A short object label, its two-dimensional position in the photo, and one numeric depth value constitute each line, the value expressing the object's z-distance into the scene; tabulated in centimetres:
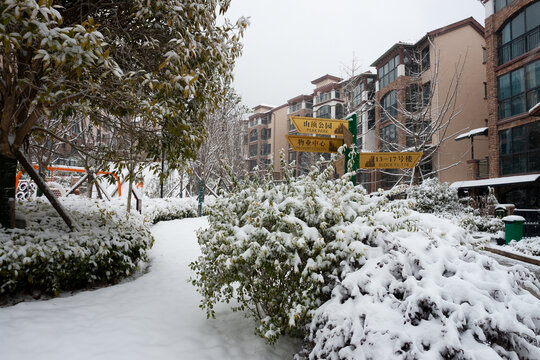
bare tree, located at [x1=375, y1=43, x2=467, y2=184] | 2102
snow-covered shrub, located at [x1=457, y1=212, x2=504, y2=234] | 1257
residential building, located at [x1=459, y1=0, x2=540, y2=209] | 1591
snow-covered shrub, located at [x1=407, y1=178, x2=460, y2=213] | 1416
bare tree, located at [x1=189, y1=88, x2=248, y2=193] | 1614
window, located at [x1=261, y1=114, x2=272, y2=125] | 5053
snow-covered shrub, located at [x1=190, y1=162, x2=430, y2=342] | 286
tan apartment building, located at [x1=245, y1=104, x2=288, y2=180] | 4734
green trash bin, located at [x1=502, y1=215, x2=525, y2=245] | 1003
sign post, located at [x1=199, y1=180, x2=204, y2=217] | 1498
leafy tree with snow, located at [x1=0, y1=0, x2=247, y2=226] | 414
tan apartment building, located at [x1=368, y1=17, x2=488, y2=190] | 2175
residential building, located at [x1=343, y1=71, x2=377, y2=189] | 2709
